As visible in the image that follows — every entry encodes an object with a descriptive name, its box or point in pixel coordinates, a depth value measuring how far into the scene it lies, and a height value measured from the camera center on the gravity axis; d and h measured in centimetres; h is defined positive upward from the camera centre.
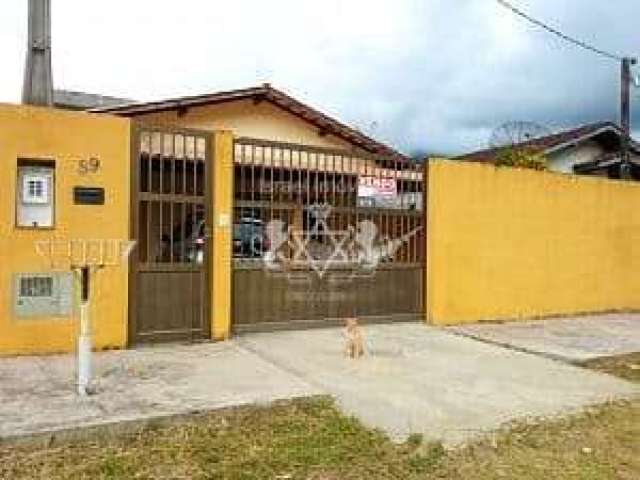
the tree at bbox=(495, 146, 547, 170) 1655 +192
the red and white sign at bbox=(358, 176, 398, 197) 1048 +75
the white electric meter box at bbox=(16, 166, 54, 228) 774 +43
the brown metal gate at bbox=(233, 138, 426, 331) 941 +4
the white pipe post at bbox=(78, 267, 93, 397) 612 -88
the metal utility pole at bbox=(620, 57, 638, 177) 2055 +364
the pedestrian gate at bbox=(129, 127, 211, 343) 842 +5
